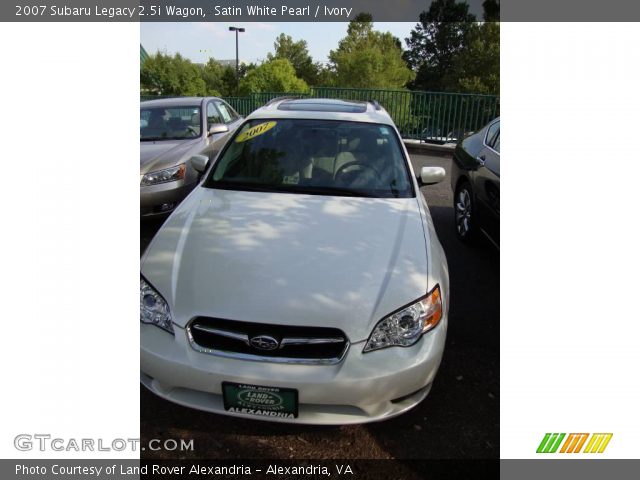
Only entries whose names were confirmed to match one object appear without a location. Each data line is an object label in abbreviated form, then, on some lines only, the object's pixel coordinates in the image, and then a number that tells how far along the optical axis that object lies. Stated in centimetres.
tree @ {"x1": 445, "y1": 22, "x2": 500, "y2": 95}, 3894
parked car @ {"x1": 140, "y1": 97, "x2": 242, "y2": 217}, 516
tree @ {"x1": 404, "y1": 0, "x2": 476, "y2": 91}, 5100
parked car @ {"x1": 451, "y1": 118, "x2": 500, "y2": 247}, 418
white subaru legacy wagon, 212
